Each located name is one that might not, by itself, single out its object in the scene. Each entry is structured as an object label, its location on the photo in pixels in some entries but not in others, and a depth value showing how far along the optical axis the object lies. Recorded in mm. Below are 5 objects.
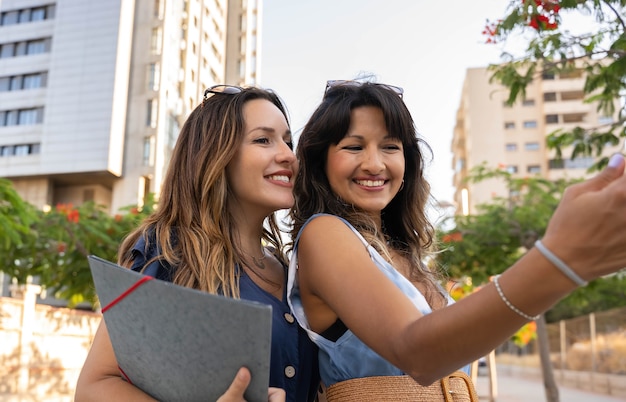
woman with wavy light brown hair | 1985
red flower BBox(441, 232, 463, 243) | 12411
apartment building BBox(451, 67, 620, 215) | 49625
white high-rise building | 31344
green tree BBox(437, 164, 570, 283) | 13102
